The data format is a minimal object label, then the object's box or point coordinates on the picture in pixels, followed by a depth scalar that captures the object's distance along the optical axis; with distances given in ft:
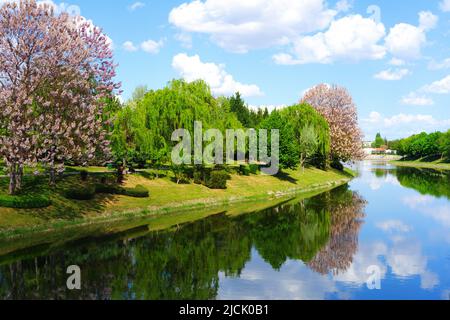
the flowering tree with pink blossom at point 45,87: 98.94
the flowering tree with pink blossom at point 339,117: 284.41
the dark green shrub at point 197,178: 164.14
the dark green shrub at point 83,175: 131.95
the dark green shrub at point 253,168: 204.50
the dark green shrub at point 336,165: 302.45
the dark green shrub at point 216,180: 163.12
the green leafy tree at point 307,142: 242.58
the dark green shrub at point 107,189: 126.21
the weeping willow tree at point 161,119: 151.33
